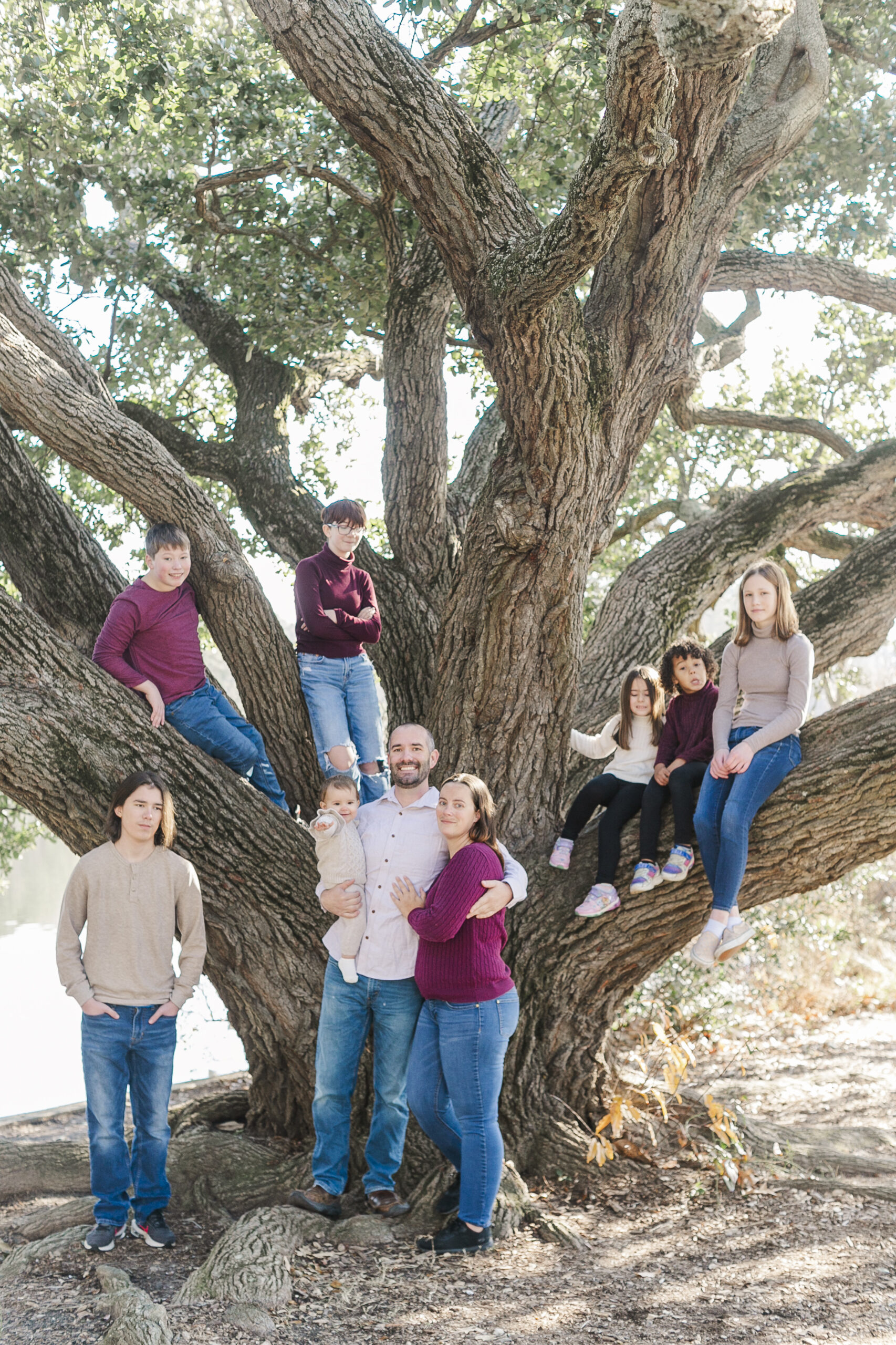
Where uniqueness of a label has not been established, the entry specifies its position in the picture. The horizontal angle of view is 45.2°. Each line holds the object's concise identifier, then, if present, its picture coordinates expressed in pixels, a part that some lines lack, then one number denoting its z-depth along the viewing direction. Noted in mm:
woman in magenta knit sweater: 3822
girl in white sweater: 4699
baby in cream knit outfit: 3982
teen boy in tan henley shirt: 3955
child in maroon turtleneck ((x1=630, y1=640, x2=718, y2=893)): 4418
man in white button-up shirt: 4004
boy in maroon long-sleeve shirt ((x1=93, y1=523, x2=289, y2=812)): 4656
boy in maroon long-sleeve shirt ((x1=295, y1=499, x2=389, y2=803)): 5027
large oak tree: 4449
